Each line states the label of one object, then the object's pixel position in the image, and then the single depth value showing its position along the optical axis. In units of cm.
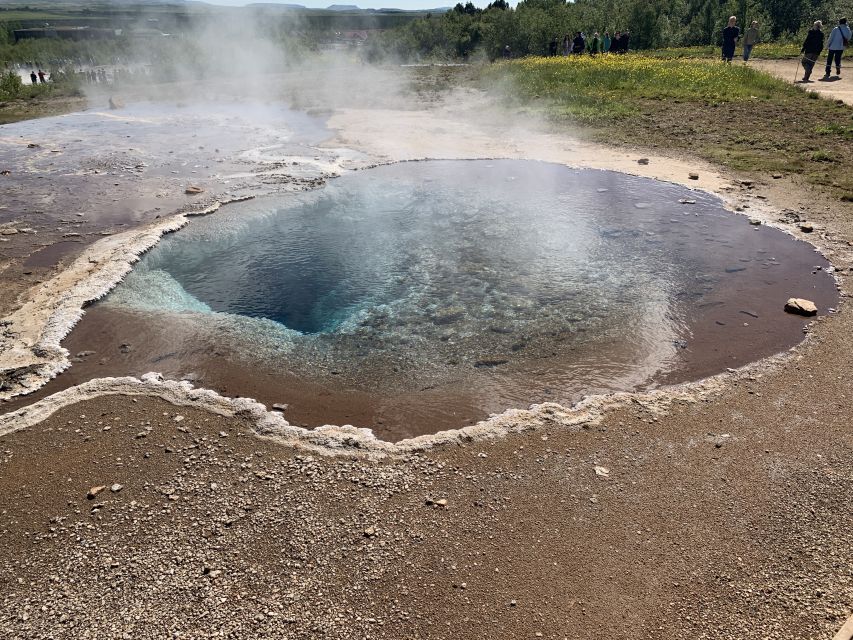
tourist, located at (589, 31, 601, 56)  2434
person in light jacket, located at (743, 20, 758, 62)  1983
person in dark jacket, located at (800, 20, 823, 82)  1666
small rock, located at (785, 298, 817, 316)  657
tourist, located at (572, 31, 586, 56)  2464
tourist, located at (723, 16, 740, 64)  1980
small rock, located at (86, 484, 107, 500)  426
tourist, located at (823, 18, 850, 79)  1599
